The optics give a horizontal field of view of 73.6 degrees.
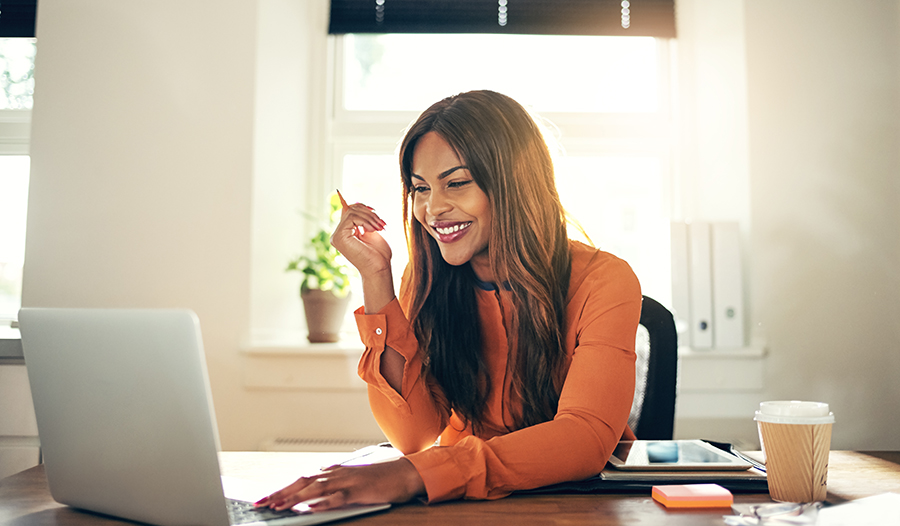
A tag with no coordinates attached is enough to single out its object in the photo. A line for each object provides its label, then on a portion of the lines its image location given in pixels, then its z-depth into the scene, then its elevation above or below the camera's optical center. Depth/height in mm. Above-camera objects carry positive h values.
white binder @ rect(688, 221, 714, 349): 1941 +46
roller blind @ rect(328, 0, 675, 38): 2307 +1088
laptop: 549 -109
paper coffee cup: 677 -170
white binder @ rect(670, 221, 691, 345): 1949 +72
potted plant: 2033 +32
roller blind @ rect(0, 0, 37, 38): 2260 +1051
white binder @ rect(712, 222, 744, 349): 1931 +39
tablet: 776 -216
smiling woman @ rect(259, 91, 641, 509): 1014 +12
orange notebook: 664 -220
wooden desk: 626 -233
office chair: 1125 -148
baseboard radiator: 1931 -467
